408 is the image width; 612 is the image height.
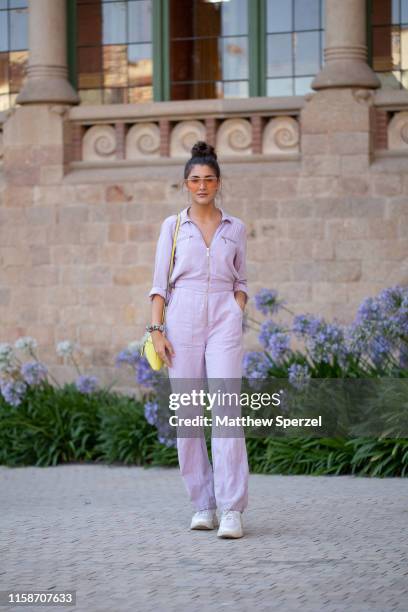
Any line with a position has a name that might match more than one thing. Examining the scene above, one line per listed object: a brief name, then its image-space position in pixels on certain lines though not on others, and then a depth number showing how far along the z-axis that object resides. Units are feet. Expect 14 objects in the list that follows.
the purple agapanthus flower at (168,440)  33.36
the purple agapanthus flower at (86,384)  37.35
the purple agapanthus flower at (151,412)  33.47
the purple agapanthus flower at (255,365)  33.51
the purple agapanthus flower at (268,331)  33.91
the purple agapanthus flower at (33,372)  37.78
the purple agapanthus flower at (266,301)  34.50
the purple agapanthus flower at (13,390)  36.99
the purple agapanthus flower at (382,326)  32.40
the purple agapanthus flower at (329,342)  33.27
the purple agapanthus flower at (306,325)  33.24
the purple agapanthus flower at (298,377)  32.86
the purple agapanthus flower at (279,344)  33.42
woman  21.94
